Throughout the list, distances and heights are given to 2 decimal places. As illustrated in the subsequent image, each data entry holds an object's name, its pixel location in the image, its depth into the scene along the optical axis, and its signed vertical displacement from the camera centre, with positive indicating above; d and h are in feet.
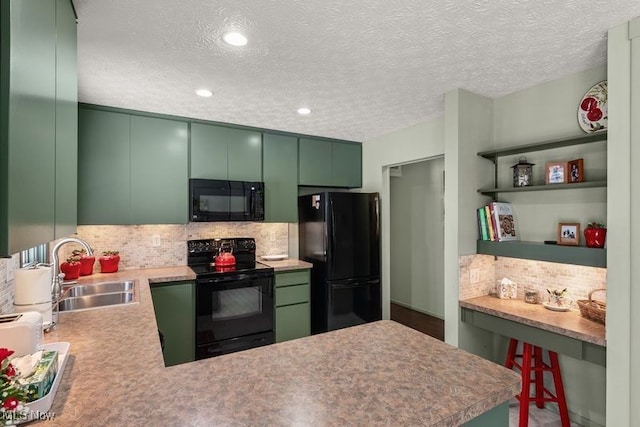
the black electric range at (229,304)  9.43 -2.79
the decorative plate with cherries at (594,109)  6.73 +2.17
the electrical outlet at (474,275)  8.37 -1.64
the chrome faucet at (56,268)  5.65 -1.01
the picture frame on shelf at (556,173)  7.13 +0.86
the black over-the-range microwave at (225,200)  10.18 +0.37
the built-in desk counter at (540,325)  6.10 -2.35
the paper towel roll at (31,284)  4.60 -1.03
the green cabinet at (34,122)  2.30 +0.79
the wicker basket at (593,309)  6.43 -1.97
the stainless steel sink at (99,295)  7.49 -2.02
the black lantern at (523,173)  7.78 +0.93
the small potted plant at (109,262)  9.45 -1.46
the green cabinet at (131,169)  9.11 +1.26
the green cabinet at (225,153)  10.52 +1.97
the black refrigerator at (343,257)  11.16 -1.61
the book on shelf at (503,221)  8.11 -0.24
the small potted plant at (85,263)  9.05 -1.44
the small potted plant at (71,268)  8.34 -1.46
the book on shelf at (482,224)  8.36 -0.32
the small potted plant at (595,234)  6.50 -0.46
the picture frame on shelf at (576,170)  6.89 +0.89
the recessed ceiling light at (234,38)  5.53 +3.00
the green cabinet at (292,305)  10.75 -3.13
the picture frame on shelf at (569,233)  7.07 -0.47
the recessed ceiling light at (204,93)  8.07 +2.99
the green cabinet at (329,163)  12.54 +1.94
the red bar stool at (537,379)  6.87 -3.68
